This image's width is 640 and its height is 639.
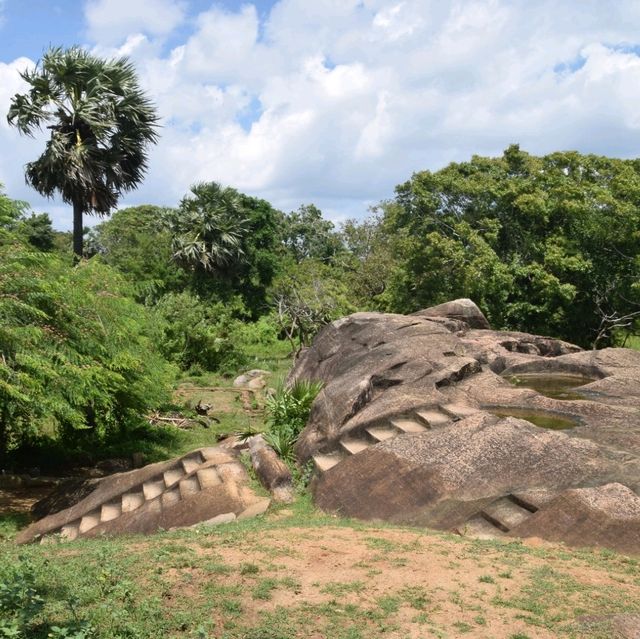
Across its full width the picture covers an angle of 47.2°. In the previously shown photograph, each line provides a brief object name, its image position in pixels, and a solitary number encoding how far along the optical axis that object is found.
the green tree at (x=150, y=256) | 34.91
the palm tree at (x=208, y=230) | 34.44
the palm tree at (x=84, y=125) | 25.50
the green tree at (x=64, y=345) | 10.95
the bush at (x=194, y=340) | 26.97
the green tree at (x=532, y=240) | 25.58
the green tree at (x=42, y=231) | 41.67
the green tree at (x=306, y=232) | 54.06
